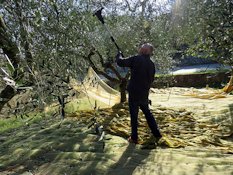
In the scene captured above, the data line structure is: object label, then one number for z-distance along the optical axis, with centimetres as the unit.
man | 297
